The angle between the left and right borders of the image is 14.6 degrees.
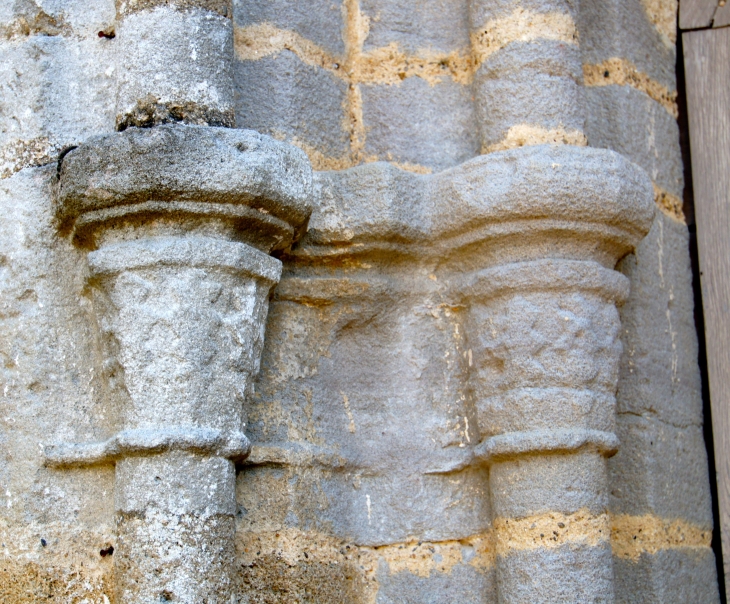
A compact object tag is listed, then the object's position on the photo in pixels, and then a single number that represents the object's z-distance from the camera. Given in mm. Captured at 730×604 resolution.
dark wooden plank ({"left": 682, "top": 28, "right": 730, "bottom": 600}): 3492
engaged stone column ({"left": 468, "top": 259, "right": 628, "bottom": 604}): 3225
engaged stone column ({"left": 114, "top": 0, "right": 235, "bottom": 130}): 3201
